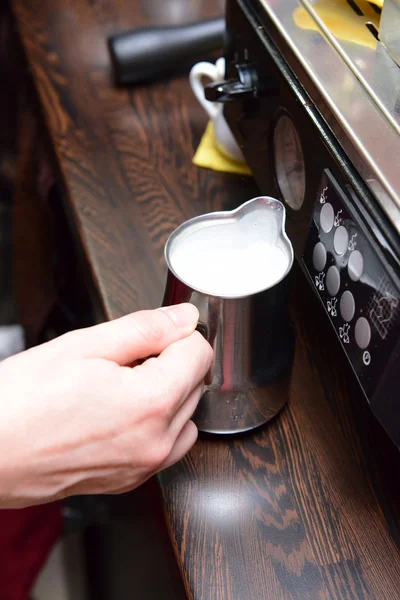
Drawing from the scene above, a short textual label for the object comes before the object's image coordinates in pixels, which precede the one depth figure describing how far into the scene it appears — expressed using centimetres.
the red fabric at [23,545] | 91
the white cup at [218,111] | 78
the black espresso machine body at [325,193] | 42
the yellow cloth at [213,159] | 82
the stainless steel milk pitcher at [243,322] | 46
